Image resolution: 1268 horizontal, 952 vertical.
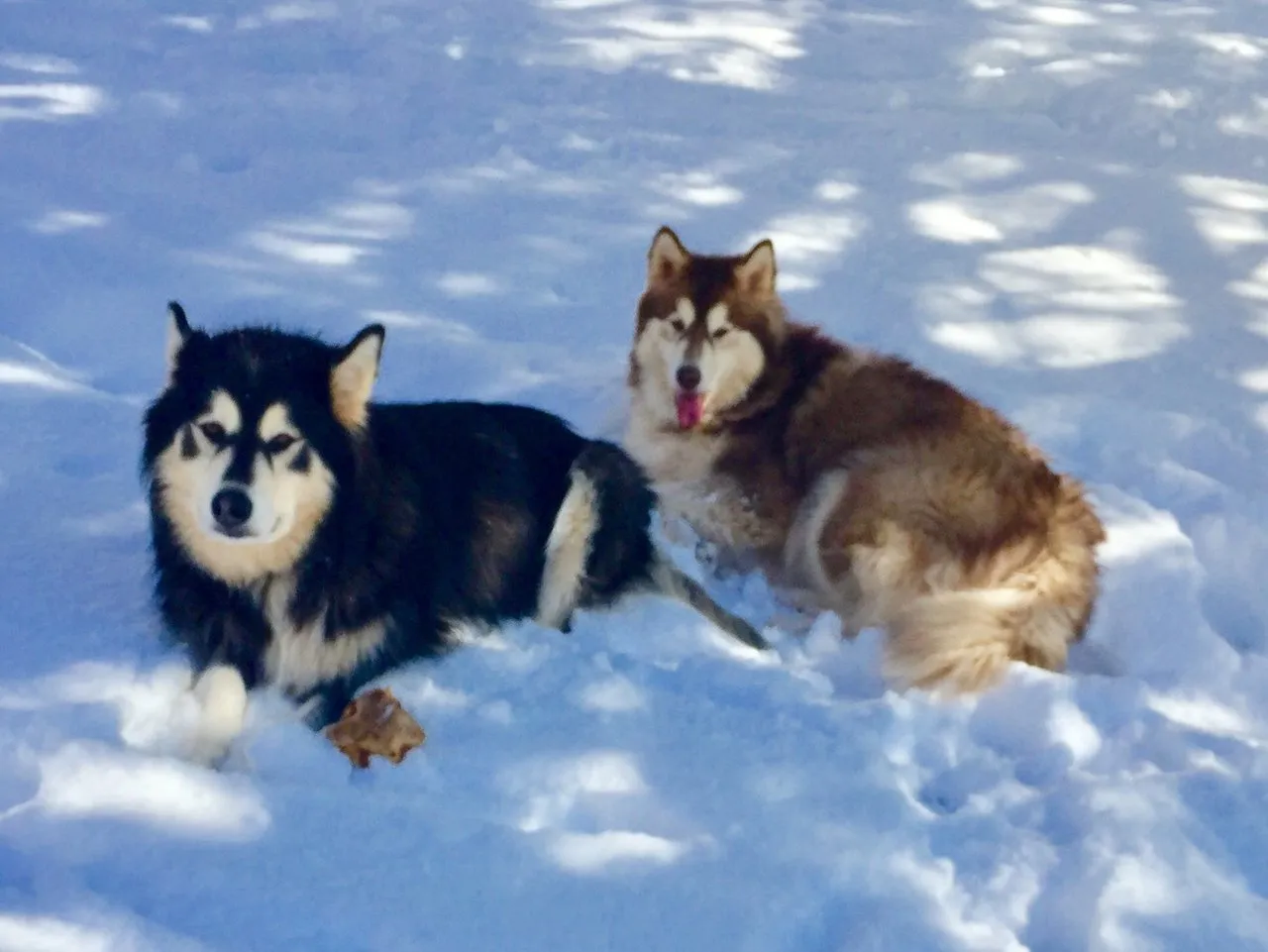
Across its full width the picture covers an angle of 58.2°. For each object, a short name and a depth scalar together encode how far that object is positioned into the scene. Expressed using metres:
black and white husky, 2.79
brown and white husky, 3.50
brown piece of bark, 2.79
